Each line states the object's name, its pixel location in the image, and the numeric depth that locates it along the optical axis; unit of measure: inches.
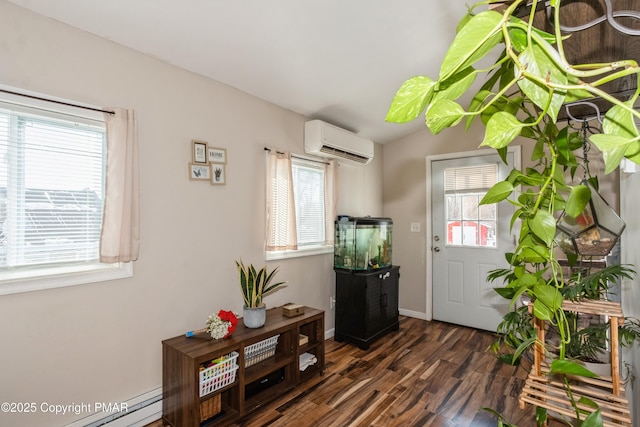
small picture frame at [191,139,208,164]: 88.7
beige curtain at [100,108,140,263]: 70.6
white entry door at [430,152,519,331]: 139.6
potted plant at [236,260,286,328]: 87.8
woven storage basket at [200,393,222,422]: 74.8
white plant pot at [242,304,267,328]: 87.7
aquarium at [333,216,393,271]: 128.4
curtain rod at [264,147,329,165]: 119.5
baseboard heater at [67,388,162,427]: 69.9
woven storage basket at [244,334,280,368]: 88.0
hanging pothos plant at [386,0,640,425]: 12.4
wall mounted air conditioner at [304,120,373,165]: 119.2
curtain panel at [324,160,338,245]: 131.6
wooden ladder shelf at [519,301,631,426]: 32.1
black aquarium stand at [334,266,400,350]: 123.0
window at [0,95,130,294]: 62.0
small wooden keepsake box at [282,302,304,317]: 99.2
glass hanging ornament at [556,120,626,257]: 34.2
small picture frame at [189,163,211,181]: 88.2
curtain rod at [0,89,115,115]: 60.3
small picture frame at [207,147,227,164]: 92.6
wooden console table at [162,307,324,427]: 72.2
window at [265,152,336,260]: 109.3
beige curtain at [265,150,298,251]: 107.8
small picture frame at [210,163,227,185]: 93.4
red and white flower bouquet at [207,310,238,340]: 79.0
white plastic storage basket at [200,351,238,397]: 73.1
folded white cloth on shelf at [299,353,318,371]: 99.5
